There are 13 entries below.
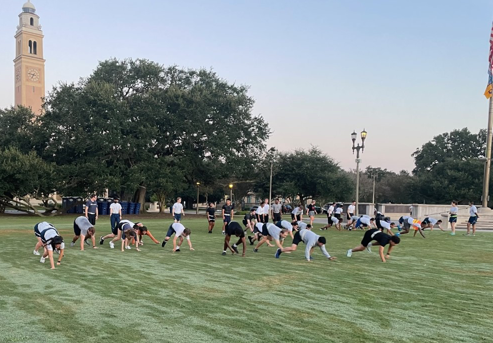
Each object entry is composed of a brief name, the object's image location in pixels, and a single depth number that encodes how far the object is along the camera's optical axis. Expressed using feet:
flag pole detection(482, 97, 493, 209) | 100.68
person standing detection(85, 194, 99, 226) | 54.08
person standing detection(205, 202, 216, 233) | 66.82
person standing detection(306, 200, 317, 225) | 73.31
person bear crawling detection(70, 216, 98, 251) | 40.27
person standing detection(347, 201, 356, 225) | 80.43
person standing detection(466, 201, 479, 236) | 69.51
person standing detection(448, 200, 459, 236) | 70.23
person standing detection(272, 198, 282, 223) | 74.76
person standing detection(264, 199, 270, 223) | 61.09
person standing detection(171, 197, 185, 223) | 56.31
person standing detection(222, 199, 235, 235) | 60.43
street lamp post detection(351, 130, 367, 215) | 79.20
